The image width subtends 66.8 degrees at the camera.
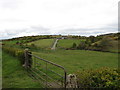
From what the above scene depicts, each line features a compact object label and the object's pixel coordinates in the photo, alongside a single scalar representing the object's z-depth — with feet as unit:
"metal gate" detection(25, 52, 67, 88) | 15.80
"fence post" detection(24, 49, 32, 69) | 21.24
